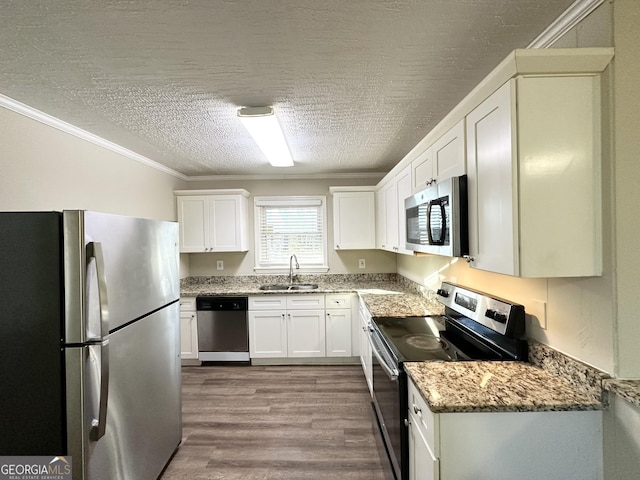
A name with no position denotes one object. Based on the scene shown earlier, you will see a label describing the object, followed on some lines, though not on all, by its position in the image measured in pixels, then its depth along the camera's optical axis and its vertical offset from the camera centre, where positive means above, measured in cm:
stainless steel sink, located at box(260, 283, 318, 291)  398 -63
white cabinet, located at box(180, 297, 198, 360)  364 -104
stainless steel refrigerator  133 -41
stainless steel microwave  149 +10
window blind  429 +6
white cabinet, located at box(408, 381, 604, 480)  117 -80
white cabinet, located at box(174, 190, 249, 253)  398 +30
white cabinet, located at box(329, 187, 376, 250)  398 +27
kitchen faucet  414 -37
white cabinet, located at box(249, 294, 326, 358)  365 -102
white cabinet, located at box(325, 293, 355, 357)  363 -101
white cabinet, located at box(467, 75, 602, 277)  113 +22
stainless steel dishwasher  364 -105
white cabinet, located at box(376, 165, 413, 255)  268 +25
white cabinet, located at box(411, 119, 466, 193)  155 +46
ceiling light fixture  201 +81
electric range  156 -64
